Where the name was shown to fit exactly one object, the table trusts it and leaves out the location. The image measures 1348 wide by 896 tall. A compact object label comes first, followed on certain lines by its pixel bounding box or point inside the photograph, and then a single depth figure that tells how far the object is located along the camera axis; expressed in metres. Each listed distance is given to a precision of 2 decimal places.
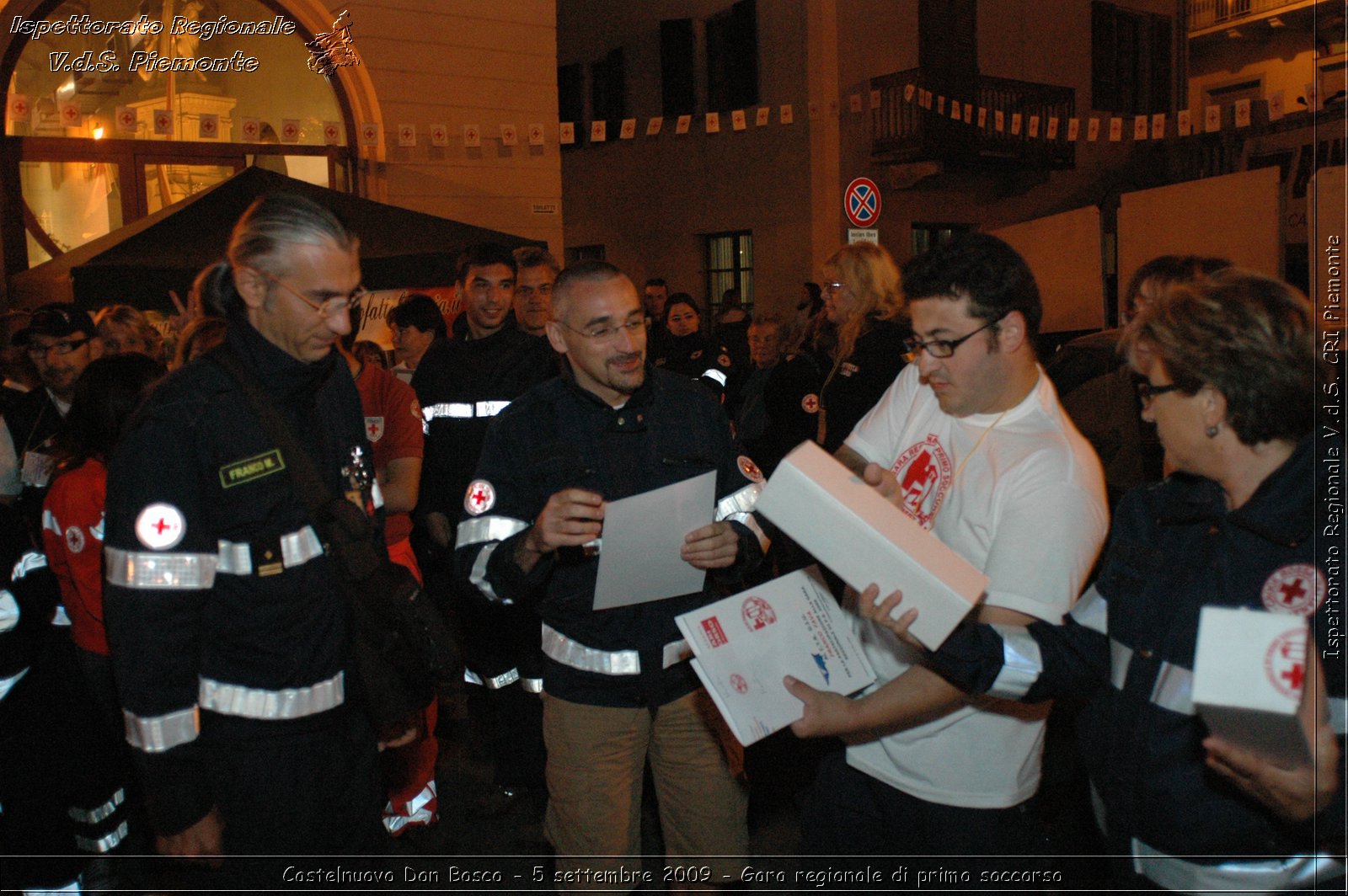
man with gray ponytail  2.29
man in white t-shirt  2.25
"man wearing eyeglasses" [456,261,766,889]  2.97
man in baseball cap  4.53
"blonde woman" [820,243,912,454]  5.38
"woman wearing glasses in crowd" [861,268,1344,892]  1.85
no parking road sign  10.34
